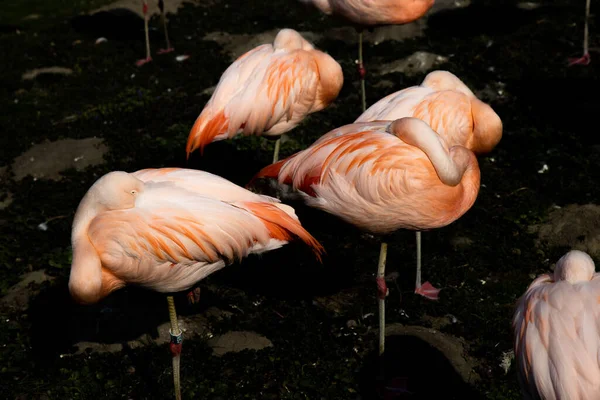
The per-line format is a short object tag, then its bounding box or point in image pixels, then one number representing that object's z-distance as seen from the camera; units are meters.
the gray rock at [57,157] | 6.58
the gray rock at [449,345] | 4.08
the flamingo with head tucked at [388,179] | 3.82
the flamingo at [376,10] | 6.26
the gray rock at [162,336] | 4.39
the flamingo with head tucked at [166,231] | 3.59
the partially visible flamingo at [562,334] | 2.71
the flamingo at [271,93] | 5.32
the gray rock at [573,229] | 4.97
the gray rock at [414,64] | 7.70
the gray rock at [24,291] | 4.83
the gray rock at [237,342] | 4.40
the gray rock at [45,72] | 8.69
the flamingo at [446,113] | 4.53
